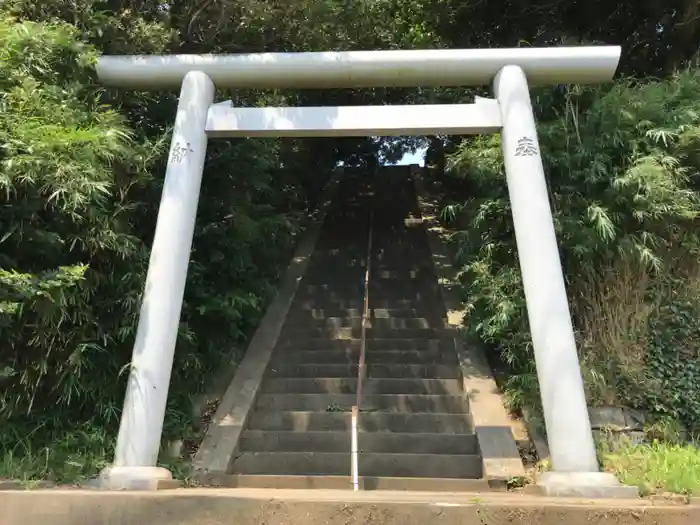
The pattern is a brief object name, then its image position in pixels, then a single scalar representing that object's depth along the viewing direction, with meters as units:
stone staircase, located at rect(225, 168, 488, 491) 5.07
